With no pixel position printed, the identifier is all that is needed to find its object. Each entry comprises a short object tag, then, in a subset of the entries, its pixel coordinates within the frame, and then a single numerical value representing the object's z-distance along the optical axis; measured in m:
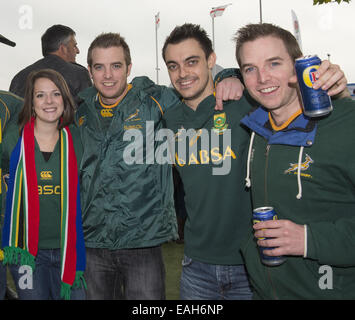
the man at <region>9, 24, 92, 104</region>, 4.12
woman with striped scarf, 2.82
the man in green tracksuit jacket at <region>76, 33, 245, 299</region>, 2.67
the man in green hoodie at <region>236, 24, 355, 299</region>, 1.62
